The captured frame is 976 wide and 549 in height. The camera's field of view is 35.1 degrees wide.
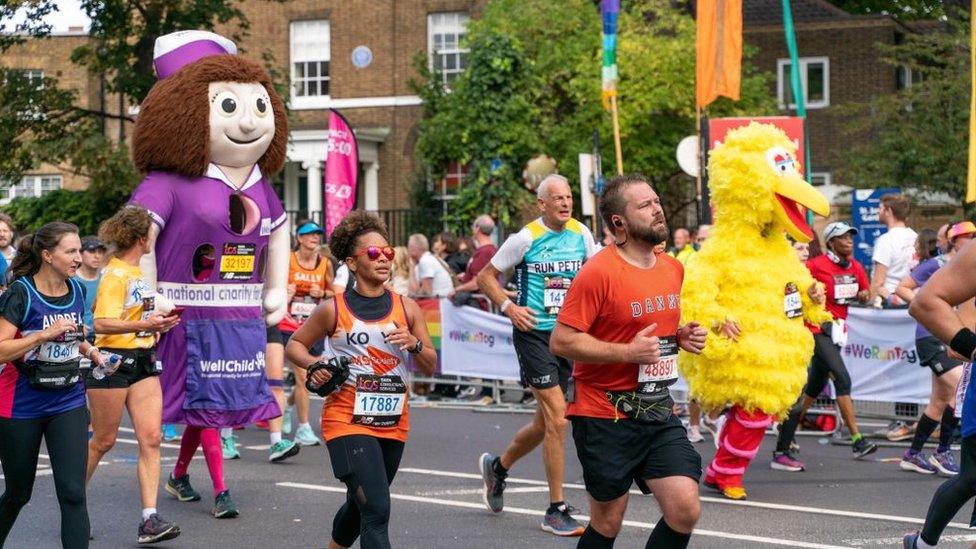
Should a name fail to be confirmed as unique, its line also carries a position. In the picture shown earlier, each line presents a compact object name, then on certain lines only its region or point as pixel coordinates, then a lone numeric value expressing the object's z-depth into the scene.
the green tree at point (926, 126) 27.11
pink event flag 19.45
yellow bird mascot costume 9.74
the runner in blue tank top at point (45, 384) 7.23
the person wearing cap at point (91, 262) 10.84
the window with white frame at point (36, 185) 47.28
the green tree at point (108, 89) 25.72
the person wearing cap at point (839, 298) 11.98
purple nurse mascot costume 9.40
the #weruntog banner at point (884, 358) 13.38
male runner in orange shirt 6.43
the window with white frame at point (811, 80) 40.72
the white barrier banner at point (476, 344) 16.53
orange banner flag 17.92
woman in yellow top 8.66
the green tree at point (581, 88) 30.75
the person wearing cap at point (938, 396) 11.38
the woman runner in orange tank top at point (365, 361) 6.88
